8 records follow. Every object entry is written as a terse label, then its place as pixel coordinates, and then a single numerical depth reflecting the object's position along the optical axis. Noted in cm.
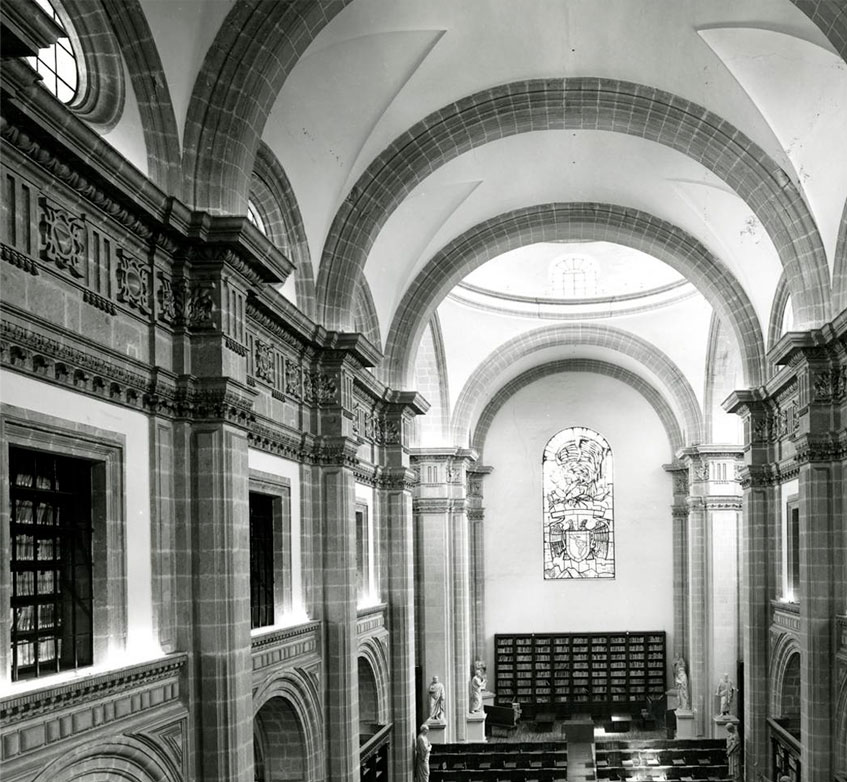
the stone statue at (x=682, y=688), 3186
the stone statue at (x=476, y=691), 3161
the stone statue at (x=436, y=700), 2691
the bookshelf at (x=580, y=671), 3556
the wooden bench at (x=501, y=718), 3294
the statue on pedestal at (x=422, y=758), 2256
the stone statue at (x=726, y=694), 2734
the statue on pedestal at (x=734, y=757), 2373
